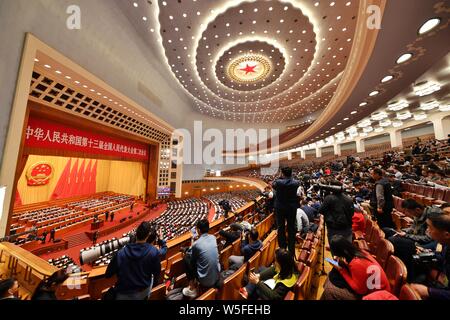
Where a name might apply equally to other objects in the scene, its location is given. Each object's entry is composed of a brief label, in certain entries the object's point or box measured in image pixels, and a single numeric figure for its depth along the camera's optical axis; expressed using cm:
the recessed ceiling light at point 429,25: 285
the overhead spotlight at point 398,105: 807
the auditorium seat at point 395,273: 124
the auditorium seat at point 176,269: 226
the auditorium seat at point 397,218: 333
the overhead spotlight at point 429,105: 851
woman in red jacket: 118
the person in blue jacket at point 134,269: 136
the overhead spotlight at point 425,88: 640
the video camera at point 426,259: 141
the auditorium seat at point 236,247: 266
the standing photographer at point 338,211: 199
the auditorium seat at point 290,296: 119
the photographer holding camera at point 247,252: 215
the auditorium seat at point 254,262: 182
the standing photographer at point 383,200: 256
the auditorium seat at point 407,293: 100
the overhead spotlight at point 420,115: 1055
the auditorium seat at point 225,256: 235
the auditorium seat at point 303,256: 184
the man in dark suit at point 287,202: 222
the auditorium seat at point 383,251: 160
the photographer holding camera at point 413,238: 153
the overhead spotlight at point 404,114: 1008
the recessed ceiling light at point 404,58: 370
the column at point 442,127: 1056
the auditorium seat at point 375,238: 211
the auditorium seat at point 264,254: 221
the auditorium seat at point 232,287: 147
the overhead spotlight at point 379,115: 932
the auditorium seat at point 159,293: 153
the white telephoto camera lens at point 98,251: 279
